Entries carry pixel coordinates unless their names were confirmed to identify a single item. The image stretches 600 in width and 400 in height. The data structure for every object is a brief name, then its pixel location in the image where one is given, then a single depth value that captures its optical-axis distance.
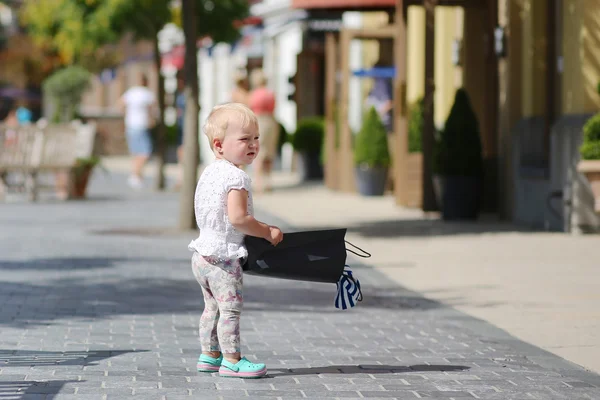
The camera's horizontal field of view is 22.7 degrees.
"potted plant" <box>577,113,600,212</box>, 12.89
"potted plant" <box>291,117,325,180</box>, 28.42
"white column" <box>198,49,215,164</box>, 43.41
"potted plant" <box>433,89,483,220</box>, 16.97
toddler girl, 6.42
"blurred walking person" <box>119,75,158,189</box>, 25.81
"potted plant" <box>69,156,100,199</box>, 21.50
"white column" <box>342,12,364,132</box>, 30.75
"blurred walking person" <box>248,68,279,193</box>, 23.41
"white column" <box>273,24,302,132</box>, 36.34
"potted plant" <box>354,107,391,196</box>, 22.02
